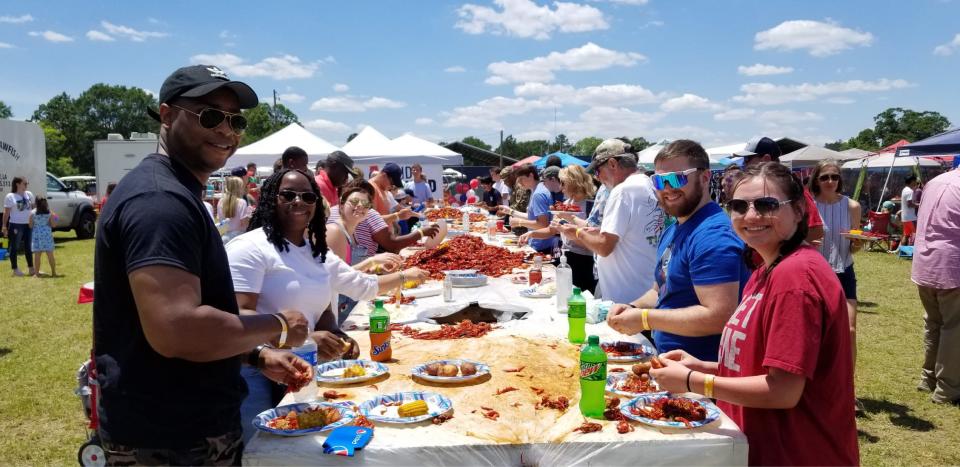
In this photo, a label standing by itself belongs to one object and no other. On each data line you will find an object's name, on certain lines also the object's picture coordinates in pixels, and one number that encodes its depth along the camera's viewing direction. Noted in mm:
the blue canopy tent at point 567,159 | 18402
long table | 2160
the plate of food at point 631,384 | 2635
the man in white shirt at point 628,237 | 4383
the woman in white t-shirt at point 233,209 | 8711
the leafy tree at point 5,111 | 79300
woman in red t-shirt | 1936
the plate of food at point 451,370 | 2861
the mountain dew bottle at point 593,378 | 2320
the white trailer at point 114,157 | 22609
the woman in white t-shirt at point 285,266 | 2984
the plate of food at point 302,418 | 2262
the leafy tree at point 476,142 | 123412
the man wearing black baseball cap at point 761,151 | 5613
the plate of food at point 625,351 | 3133
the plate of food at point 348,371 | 2850
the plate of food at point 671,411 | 2285
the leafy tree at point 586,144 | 134788
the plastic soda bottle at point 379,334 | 3184
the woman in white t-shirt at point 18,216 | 12422
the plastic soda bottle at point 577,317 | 3467
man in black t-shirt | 1643
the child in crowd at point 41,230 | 12516
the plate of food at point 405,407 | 2379
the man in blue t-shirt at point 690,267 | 2797
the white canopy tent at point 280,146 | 12977
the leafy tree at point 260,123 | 83438
